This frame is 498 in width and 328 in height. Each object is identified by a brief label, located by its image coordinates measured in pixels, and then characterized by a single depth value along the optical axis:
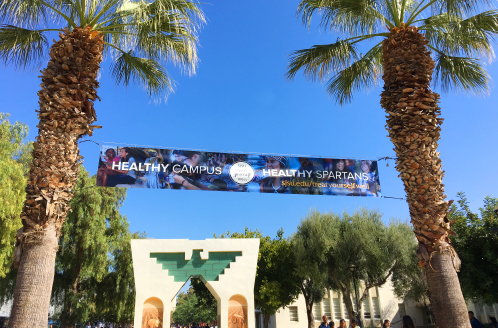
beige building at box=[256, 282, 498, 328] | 30.81
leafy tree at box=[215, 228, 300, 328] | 22.66
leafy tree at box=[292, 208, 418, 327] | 19.97
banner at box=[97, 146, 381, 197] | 12.59
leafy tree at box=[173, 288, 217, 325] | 63.38
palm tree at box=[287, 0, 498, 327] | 7.11
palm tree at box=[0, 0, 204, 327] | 6.27
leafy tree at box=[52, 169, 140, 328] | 21.03
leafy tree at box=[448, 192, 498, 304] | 14.97
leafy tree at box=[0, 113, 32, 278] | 14.38
